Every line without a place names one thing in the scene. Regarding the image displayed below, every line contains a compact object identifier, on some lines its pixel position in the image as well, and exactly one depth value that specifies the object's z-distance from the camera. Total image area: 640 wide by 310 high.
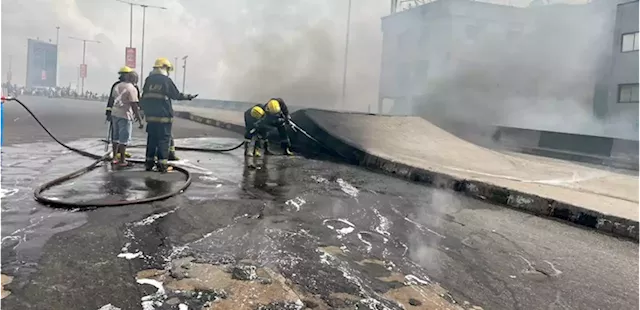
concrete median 4.81
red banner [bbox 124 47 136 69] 28.80
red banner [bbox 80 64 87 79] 48.23
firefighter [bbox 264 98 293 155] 7.85
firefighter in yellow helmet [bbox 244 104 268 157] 7.64
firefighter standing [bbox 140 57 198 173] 5.89
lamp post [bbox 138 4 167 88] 28.44
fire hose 3.93
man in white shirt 6.27
